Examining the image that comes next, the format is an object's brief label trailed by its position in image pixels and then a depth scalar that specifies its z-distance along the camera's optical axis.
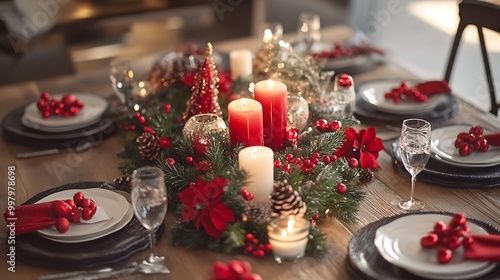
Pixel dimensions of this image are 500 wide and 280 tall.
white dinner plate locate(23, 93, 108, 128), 1.69
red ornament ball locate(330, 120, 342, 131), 1.47
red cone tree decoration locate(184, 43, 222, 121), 1.53
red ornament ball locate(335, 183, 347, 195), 1.30
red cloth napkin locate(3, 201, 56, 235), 1.22
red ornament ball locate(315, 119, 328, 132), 1.49
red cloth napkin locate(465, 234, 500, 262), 1.06
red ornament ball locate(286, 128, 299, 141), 1.44
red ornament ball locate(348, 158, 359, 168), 1.40
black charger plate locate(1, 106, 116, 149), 1.65
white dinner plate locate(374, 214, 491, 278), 1.05
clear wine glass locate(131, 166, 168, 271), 1.10
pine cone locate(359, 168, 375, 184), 1.41
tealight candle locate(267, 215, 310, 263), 1.11
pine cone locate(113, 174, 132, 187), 1.40
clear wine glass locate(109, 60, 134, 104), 1.78
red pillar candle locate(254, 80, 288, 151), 1.41
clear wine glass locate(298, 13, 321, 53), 2.04
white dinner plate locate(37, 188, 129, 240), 1.21
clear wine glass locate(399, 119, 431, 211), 1.28
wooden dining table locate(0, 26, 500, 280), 1.14
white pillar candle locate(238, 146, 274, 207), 1.21
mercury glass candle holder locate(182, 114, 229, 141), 1.39
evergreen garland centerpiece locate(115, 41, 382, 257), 1.18
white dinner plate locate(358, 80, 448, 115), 1.72
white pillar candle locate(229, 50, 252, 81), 1.86
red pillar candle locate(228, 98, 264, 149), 1.34
